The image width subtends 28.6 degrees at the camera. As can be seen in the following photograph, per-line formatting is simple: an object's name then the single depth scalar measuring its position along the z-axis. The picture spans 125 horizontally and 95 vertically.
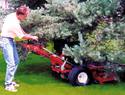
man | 5.19
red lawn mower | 5.72
